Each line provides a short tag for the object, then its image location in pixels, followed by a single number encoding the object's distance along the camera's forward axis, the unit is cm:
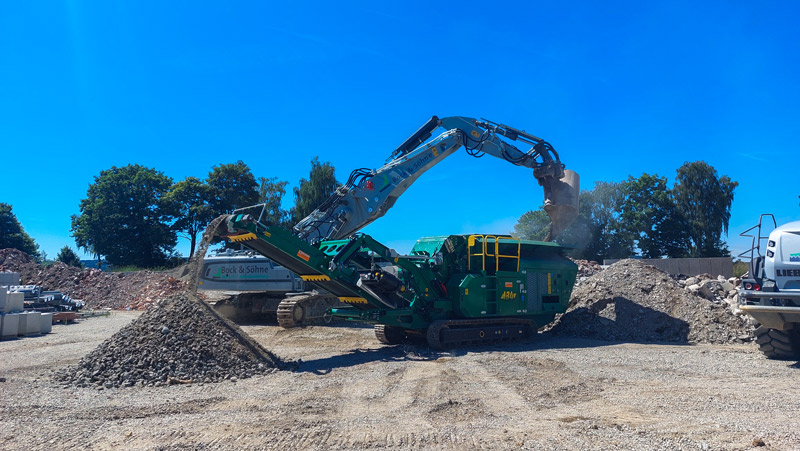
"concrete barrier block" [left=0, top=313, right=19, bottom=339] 1355
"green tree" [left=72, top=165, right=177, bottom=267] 3875
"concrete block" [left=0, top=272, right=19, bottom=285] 1812
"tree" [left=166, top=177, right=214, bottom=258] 3916
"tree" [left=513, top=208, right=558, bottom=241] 3943
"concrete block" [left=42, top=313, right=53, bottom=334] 1472
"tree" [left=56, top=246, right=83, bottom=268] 4073
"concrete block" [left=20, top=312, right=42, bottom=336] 1417
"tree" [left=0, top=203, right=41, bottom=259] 4516
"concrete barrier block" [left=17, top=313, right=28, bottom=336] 1391
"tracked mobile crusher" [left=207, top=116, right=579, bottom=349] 994
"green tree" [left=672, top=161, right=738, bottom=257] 3919
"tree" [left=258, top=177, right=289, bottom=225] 4053
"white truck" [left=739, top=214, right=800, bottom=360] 786
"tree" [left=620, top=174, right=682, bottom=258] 3919
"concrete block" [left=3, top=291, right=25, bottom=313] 1485
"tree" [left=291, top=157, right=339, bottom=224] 3822
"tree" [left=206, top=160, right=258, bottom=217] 3862
